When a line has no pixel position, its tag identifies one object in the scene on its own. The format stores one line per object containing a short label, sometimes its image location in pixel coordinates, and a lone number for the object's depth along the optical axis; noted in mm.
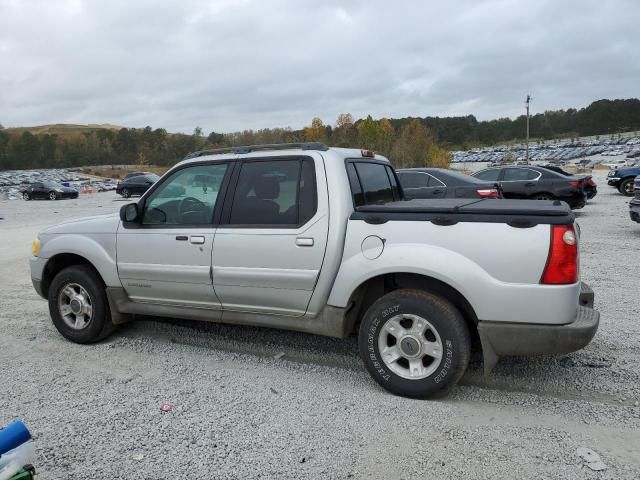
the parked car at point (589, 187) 16766
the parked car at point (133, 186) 36375
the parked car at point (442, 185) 11211
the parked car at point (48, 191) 37406
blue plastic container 2340
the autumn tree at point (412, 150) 61656
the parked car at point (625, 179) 21094
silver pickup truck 3387
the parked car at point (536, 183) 14508
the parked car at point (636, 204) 10448
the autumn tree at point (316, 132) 82938
